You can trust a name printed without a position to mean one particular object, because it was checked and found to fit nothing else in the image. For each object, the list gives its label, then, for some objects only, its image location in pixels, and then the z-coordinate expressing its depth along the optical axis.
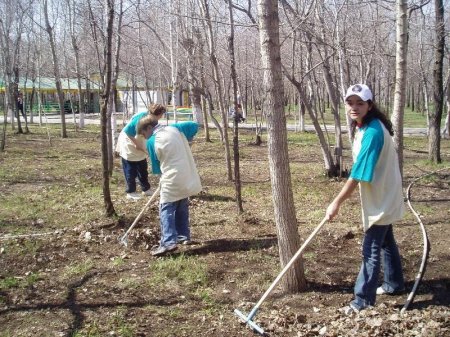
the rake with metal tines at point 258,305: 3.20
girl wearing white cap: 3.05
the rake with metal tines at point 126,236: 5.08
